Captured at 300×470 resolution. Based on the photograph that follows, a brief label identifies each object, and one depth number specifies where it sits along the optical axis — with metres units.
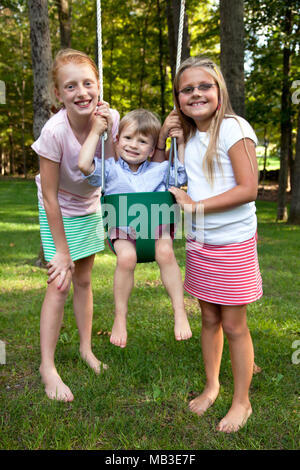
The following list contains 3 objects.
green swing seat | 2.36
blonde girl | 2.22
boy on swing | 2.43
